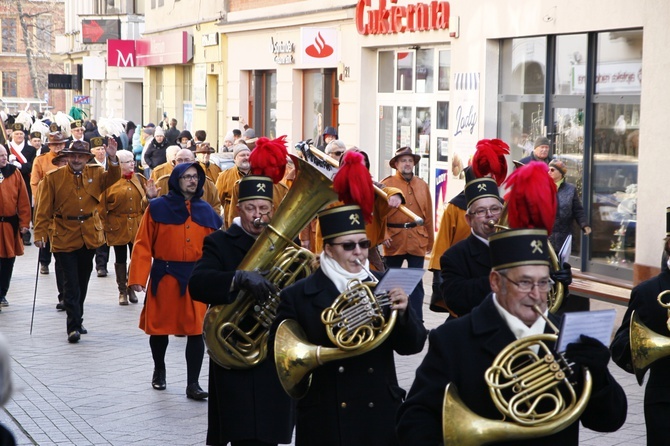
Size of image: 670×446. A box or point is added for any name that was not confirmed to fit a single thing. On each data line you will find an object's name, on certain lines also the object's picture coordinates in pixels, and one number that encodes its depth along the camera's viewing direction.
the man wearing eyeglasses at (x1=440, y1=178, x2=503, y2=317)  6.65
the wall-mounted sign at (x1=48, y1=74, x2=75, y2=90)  49.03
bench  12.30
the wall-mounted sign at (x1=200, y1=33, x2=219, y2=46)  29.73
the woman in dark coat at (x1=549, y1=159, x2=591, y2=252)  13.23
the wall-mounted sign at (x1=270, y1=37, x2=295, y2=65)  24.45
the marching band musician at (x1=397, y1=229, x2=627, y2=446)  4.14
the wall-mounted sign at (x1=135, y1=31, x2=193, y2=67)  32.62
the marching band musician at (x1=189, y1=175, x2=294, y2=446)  6.52
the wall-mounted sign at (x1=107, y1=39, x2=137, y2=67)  39.97
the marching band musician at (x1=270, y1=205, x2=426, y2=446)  5.31
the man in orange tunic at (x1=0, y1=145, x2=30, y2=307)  14.23
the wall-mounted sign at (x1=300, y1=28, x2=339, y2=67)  21.95
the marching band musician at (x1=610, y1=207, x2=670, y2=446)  5.73
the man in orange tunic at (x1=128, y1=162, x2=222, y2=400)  9.45
